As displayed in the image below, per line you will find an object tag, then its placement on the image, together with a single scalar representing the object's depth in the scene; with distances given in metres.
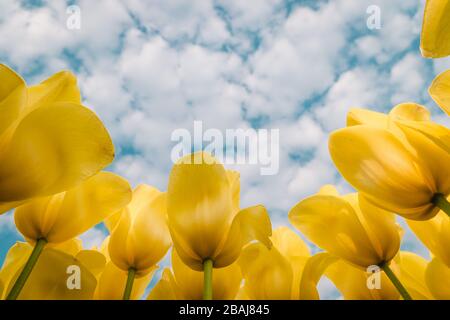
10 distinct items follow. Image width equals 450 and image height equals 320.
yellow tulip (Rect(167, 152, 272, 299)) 0.59
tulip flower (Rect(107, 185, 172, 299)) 0.69
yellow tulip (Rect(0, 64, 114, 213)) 0.45
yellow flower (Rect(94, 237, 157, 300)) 0.70
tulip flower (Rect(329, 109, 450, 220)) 0.58
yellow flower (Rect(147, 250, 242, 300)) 0.70
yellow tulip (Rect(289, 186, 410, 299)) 0.67
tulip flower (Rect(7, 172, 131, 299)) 0.61
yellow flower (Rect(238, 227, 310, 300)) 0.69
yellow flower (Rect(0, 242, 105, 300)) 0.54
